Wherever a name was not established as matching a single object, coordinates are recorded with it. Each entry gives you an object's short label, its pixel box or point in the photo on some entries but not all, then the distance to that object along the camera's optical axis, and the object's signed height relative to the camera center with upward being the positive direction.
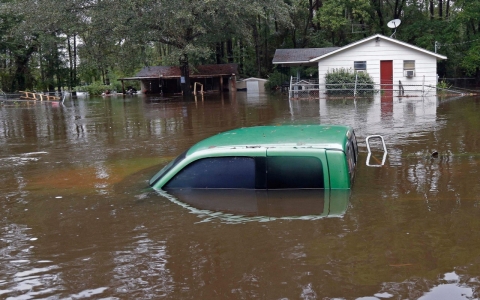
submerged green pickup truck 5.65 -0.87
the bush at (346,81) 31.74 +0.26
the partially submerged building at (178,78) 50.28 +1.60
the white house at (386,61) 32.31 +1.51
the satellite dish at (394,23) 35.26 +4.26
